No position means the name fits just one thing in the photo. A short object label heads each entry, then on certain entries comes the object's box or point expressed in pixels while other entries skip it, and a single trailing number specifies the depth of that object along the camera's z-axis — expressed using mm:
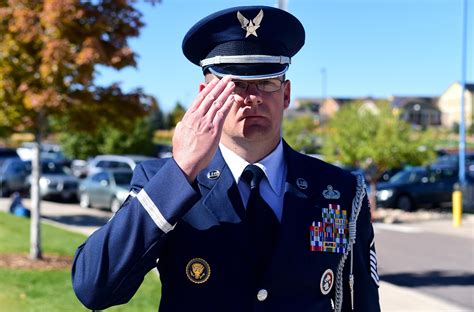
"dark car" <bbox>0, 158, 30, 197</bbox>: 22000
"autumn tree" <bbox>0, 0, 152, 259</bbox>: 8203
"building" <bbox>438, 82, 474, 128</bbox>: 85000
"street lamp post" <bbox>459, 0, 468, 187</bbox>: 19086
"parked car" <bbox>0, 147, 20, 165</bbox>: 31984
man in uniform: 1813
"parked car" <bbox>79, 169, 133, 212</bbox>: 17656
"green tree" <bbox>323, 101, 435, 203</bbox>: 17047
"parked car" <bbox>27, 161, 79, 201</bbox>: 20375
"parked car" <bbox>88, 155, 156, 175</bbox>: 22078
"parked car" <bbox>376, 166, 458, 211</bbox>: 19172
